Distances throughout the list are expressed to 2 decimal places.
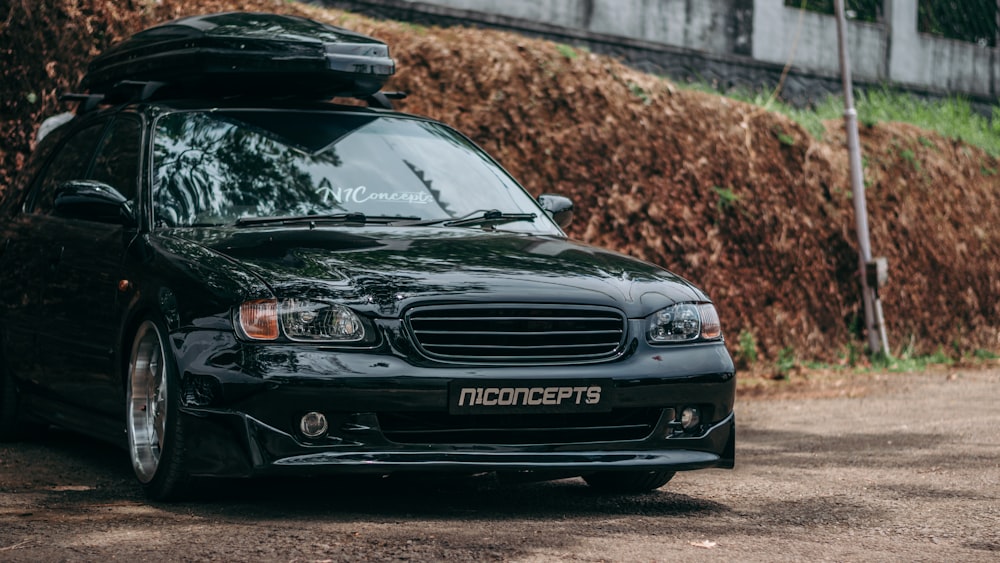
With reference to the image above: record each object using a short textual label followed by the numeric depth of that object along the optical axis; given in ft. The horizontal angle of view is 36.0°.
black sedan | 18.34
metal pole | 48.75
